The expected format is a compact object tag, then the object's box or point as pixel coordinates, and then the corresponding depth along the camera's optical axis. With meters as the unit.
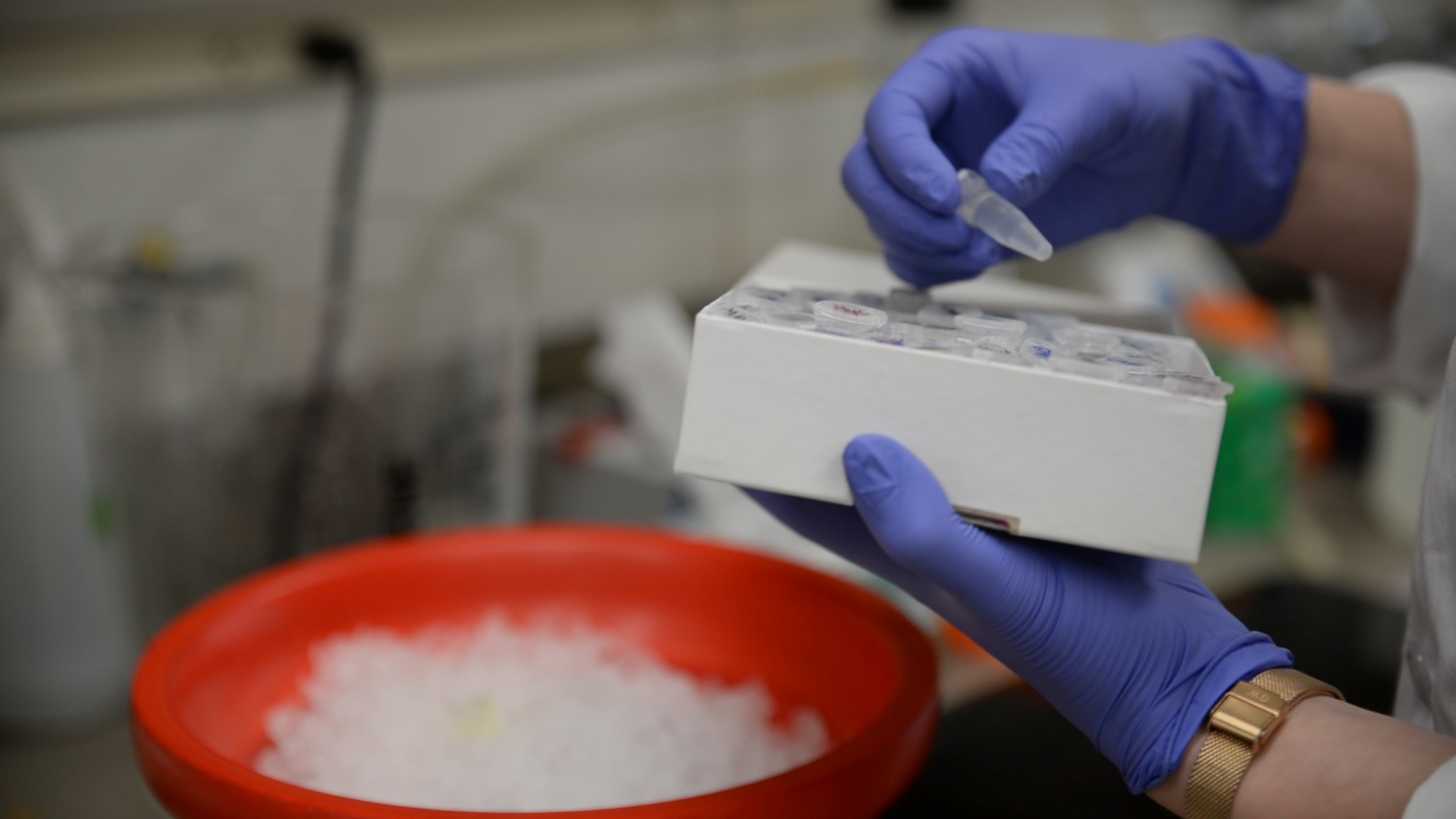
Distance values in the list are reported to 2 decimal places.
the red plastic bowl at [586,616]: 0.54
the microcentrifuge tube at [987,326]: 0.57
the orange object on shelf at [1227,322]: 1.49
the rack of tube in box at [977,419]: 0.50
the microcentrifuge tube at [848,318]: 0.54
